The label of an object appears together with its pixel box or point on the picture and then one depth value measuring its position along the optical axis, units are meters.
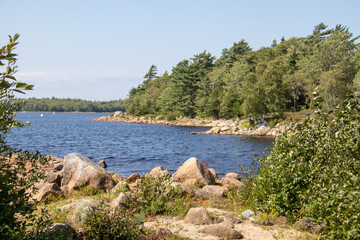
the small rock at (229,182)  12.83
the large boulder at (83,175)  11.09
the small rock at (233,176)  15.41
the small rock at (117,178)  14.50
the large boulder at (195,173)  12.35
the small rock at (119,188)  9.98
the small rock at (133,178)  13.40
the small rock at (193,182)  11.48
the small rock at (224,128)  56.84
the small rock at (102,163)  23.52
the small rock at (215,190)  10.23
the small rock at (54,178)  13.27
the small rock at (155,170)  15.44
